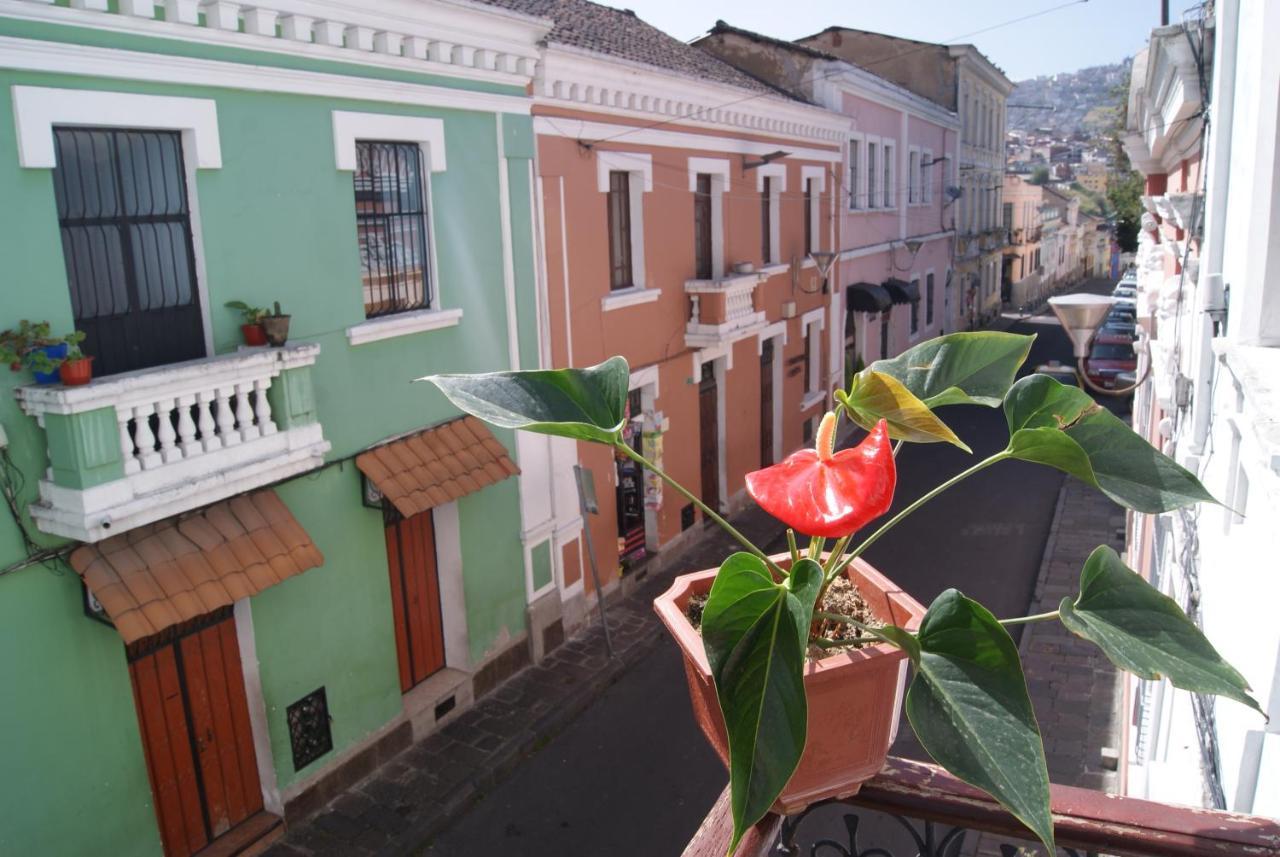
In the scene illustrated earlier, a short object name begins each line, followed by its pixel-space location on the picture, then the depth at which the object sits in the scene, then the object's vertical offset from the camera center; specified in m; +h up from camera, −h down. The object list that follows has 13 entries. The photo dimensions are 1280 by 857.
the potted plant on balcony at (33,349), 5.83 -0.55
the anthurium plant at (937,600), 1.57 -0.64
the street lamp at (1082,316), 7.78 -0.79
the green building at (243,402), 6.14 -1.10
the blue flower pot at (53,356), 5.96 -0.60
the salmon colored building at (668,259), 11.28 -0.38
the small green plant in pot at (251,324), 7.30 -0.56
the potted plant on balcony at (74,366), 5.93 -0.66
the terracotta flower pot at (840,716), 2.07 -1.04
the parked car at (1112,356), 22.61 -3.30
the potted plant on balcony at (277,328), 7.28 -0.59
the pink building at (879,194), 19.33 +0.68
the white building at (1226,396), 2.63 -0.67
